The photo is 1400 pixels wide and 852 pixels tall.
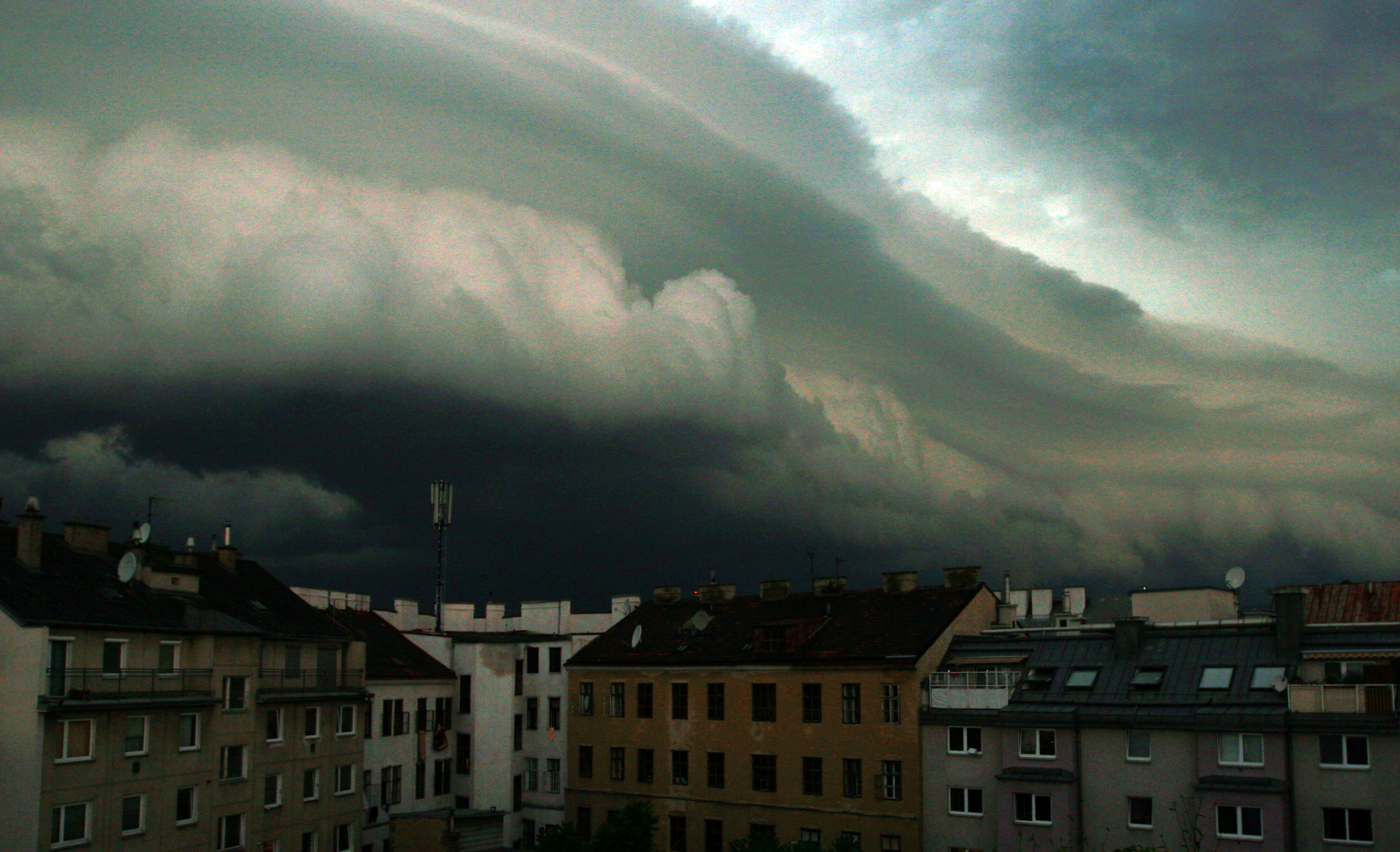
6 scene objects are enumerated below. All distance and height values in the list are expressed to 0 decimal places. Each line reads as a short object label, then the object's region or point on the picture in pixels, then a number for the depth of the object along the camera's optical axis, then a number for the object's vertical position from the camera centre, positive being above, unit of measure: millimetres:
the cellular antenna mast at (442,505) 97438 +7804
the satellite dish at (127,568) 53344 +1594
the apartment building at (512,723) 80812 -7940
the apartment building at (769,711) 62688 -6071
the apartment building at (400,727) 72062 -7600
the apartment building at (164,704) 47500 -4339
